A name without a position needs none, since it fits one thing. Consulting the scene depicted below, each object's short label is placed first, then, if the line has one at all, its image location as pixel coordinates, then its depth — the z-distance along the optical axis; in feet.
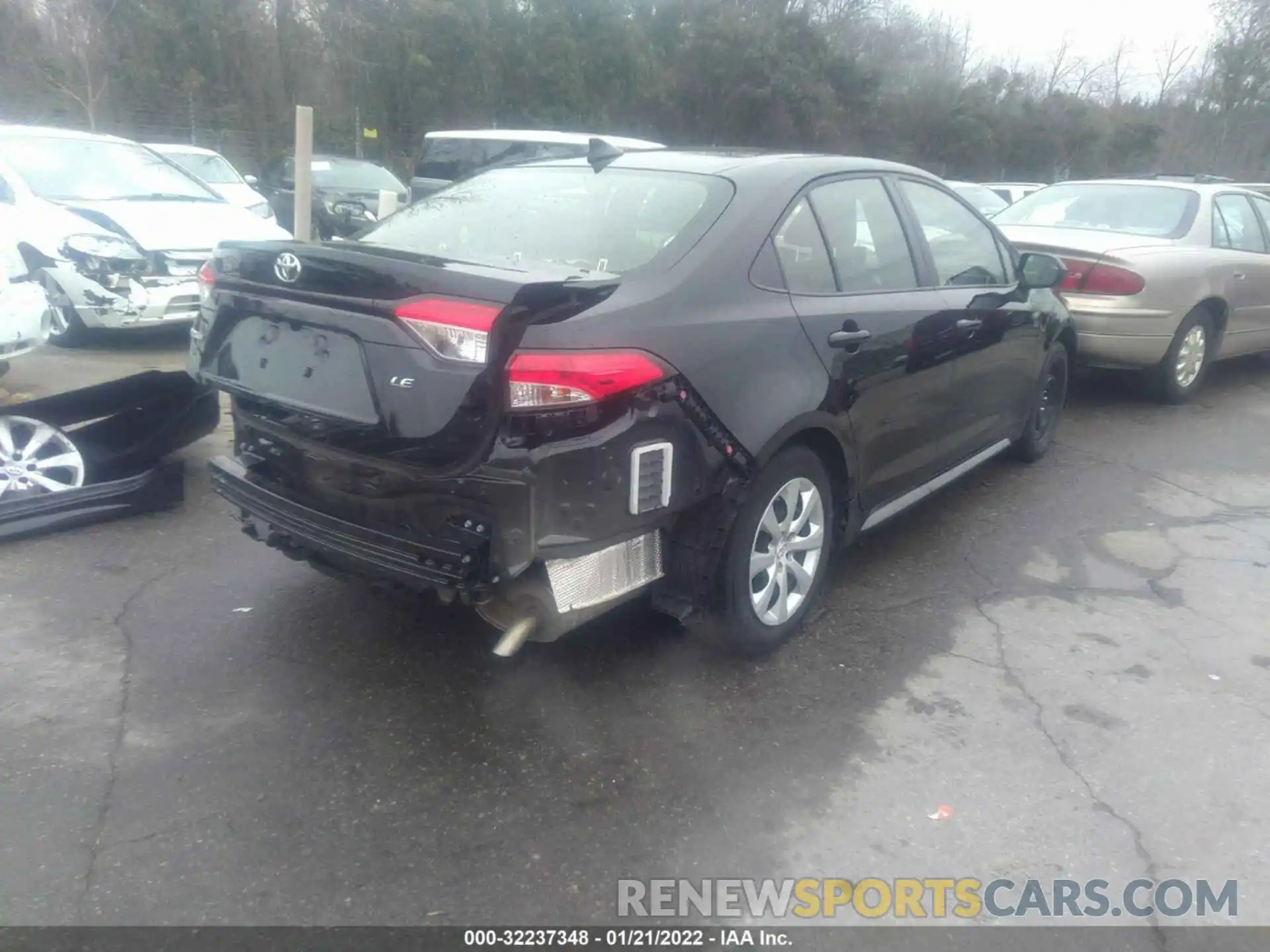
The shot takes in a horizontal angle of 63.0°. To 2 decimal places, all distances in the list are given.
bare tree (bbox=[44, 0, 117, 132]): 69.31
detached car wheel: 14.94
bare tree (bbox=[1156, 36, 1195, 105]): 127.13
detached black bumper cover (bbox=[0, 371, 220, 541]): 15.38
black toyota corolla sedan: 9.25
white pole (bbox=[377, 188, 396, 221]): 23.27
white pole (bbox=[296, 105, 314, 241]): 22.12
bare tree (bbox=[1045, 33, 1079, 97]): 126.52
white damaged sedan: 24.16
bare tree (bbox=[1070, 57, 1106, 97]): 128.06
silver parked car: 22.26
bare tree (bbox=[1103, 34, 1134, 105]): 127.95
